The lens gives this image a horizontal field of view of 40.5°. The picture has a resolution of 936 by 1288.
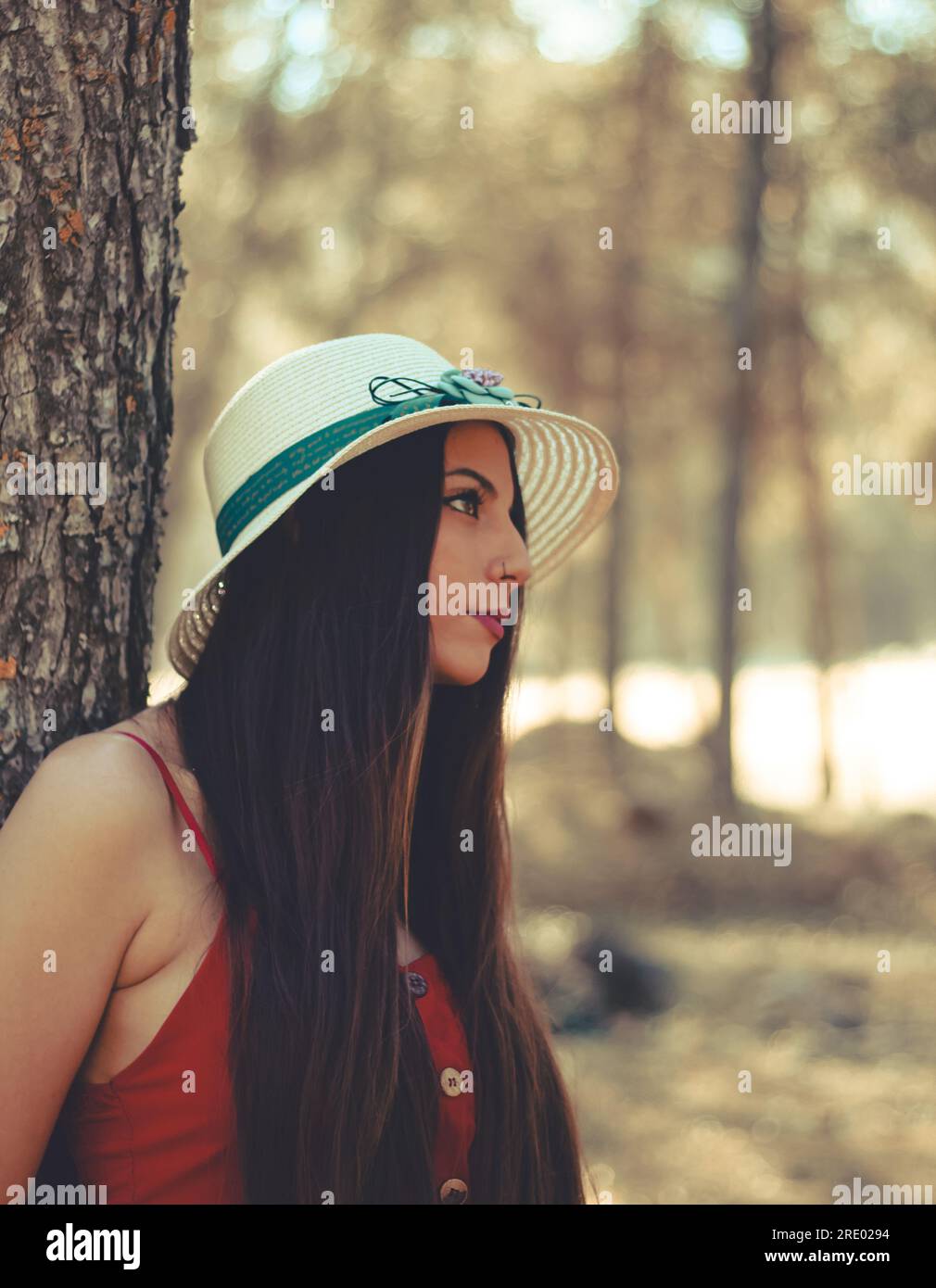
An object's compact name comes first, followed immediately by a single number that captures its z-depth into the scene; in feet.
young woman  5.39
